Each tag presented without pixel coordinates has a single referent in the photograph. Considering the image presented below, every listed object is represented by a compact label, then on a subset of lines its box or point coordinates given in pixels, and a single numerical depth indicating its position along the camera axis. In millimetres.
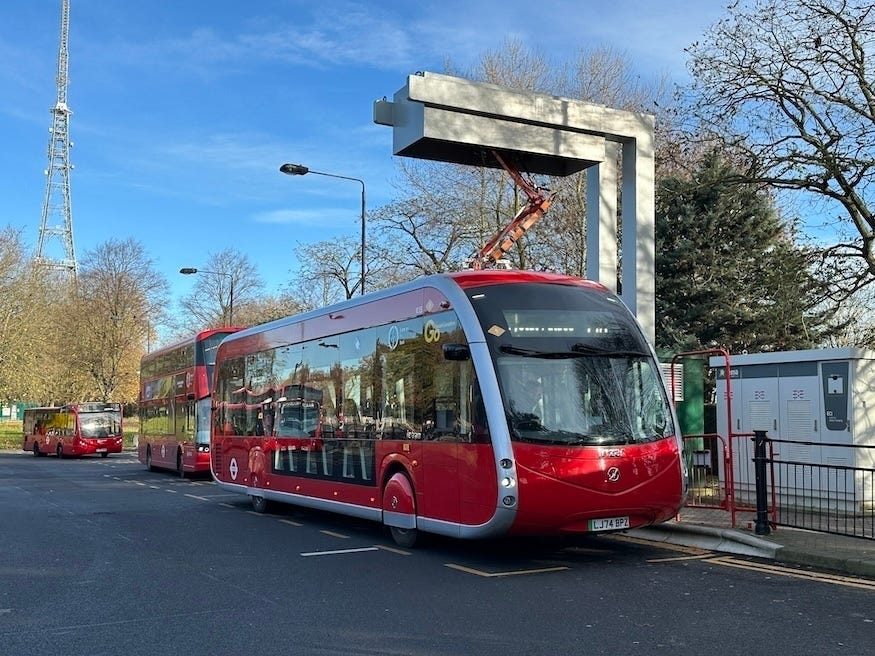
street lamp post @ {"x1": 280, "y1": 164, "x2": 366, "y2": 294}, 23203
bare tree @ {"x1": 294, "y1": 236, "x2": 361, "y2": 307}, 40906
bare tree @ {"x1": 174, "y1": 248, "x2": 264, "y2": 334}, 59250
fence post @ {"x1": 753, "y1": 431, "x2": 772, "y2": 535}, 9984
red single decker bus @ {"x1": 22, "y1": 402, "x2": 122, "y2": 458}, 41156
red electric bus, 8758
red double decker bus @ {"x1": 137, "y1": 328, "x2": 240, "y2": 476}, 24328
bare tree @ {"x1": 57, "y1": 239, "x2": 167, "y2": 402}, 56531
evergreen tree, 23844
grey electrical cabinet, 12359
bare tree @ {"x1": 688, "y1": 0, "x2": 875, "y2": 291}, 17141
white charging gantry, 12875
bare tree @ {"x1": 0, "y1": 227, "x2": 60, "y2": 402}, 46906
